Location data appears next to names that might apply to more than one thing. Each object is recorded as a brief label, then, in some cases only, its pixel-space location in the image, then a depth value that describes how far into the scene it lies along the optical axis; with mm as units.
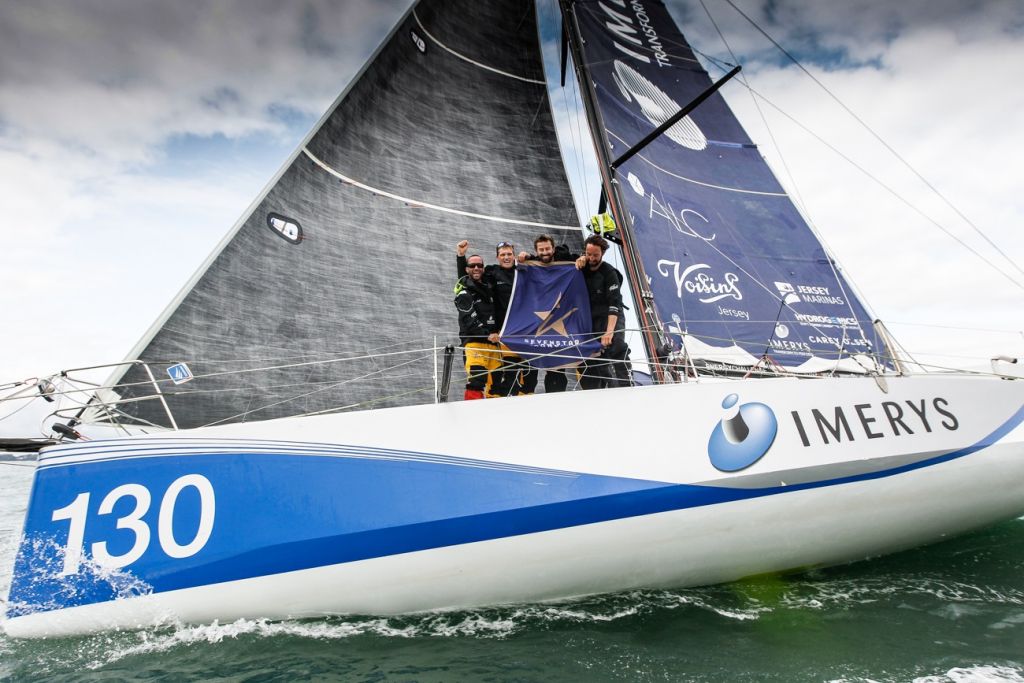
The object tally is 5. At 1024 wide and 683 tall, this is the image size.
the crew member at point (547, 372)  3561
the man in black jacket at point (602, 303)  3443
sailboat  2578
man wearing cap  3428
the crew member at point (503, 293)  3512
